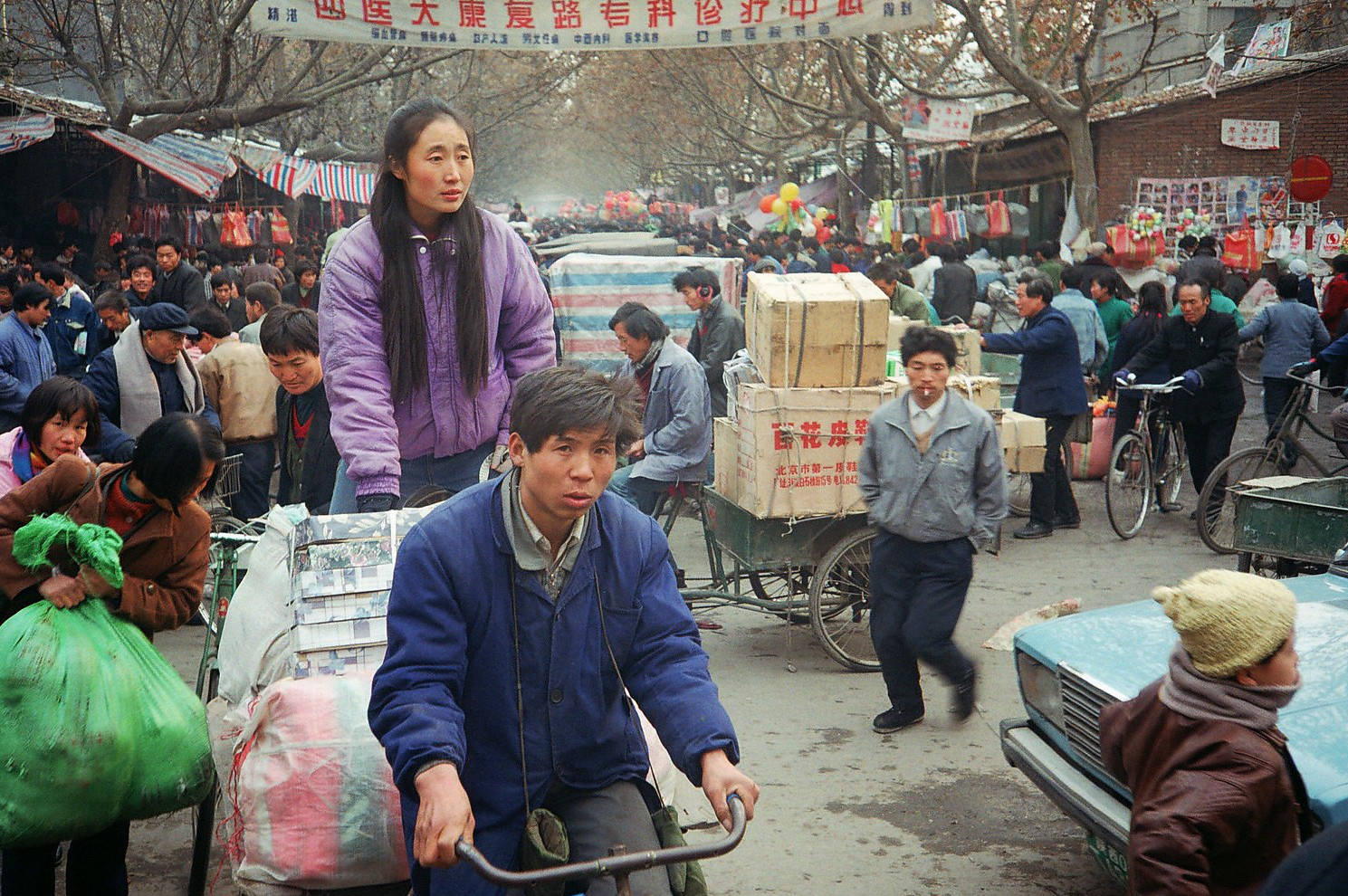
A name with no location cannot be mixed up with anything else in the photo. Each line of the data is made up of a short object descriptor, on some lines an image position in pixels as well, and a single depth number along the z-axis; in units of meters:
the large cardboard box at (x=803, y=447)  6.15
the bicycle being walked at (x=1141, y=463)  9.12
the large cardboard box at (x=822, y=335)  6.14
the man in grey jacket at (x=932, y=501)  5.24
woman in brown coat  3.32
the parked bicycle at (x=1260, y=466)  8.55
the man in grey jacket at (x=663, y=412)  6.87
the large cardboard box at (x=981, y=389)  7.46
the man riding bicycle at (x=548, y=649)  2.42
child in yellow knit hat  2.57
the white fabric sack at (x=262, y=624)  3.42
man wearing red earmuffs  9.89
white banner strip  9.34
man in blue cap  6.69
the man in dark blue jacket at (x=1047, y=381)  8.93
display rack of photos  19.33
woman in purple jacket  3.47
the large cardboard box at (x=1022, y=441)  8.34
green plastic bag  3.03
